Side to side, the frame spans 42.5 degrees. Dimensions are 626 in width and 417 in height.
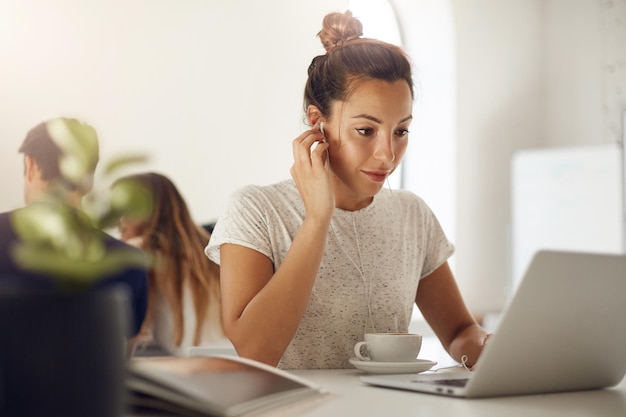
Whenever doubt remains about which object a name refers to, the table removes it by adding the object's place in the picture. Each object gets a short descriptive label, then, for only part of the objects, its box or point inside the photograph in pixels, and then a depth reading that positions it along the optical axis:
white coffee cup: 1.31
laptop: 0.93
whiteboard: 4.84
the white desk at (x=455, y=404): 0.87
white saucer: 1.25
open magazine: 0.70
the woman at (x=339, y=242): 1.59
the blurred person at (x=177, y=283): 2.70
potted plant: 0.52
